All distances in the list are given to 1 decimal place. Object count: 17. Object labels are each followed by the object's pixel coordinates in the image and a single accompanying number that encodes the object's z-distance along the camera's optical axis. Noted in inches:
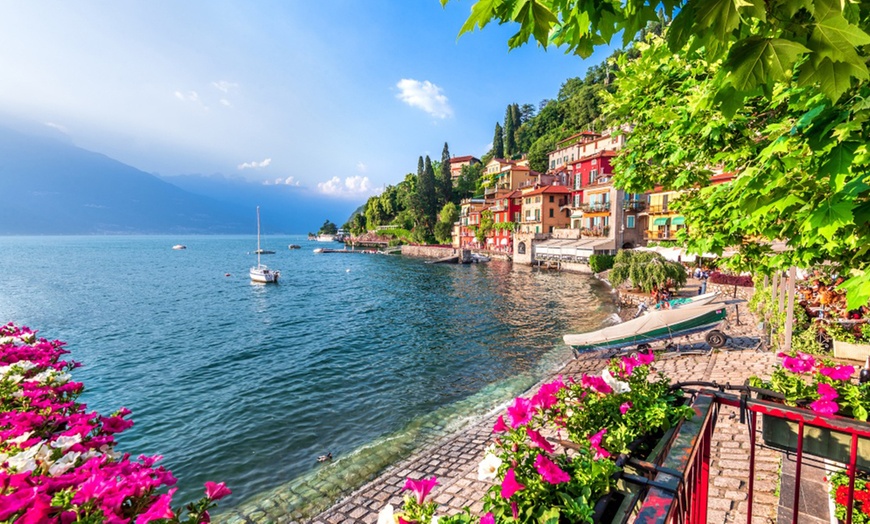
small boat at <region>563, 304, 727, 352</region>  618.8
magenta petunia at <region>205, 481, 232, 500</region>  107.8
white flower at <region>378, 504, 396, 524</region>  72.0
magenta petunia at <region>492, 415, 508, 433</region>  103.5
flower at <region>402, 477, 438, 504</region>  75.5
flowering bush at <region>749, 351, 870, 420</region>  110.4
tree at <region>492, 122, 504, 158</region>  4424.2
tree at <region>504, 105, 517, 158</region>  4338.1
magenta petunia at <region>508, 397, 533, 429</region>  103.2
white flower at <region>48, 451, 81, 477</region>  110.4
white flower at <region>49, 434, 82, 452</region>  122.6
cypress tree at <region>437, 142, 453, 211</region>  3991.1
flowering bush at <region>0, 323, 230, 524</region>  89.7
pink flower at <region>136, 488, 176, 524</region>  82.4
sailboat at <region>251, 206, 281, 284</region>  1959.9
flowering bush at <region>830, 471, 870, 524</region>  131.9
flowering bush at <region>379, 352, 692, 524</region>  70.3
